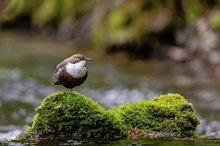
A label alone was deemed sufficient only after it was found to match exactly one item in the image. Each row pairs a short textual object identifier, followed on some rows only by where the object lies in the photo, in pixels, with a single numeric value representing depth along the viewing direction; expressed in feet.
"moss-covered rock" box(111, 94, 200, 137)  36.68
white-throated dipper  34.42
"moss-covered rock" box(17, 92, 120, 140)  34.27
